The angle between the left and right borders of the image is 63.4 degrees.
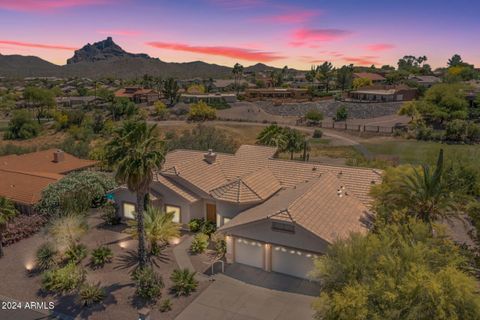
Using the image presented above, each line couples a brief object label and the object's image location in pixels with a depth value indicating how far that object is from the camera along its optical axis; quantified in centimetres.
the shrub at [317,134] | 7938
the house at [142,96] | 13280
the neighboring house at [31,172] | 3596
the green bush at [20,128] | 9012
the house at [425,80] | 13495
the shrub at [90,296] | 2234
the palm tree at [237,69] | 15041
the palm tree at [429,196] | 2345
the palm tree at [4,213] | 2728
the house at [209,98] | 12419
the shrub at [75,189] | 3391
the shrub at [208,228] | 3109
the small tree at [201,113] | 9969
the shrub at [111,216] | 3400
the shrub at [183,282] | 2345
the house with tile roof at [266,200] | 2473
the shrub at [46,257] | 2662
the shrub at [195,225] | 3200
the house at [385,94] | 11162
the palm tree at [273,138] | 5269
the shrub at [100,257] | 2678
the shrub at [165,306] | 2175
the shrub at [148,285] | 2272
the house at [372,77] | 15012
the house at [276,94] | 12744
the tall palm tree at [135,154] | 2261
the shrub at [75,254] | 2698
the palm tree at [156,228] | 2791
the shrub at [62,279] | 2378
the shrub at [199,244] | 2872
